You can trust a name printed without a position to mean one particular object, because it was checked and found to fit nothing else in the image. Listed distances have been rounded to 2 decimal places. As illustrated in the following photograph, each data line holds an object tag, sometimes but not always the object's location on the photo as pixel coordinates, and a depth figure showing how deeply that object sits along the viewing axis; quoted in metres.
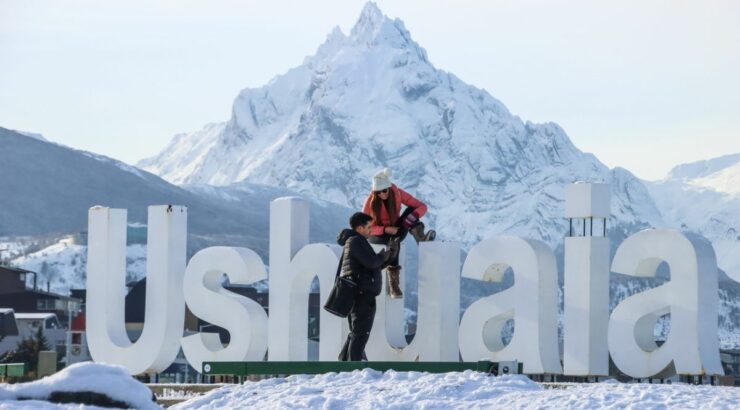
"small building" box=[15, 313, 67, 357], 94.69
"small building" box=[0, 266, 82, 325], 124.38
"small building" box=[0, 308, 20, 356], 83.44
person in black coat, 24.92
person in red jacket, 26.78
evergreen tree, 65.62
